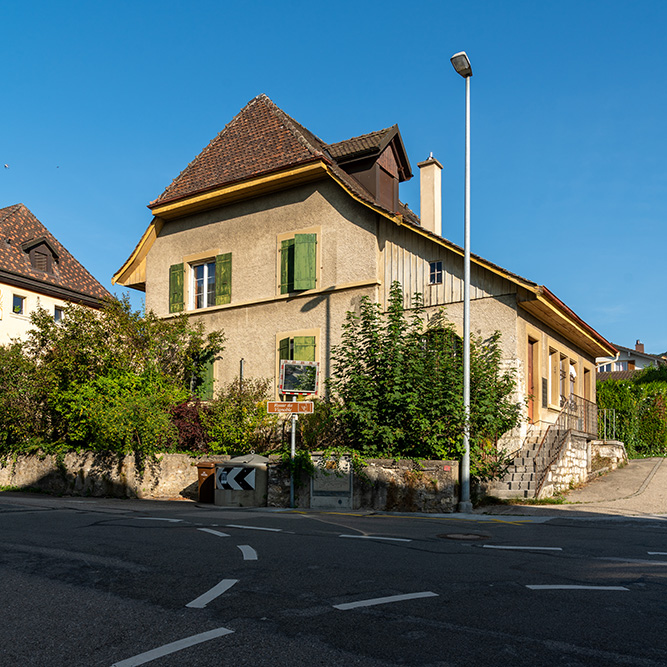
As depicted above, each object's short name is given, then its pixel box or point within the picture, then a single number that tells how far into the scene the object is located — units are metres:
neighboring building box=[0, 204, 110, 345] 35.16
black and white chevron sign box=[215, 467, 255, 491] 15.73
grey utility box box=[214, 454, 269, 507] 15.74
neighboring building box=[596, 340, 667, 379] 71.62
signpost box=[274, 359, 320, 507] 15.13
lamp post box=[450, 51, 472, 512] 14.31
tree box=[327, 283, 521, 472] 14.84
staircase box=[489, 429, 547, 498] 15.71
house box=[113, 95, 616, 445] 18.77
